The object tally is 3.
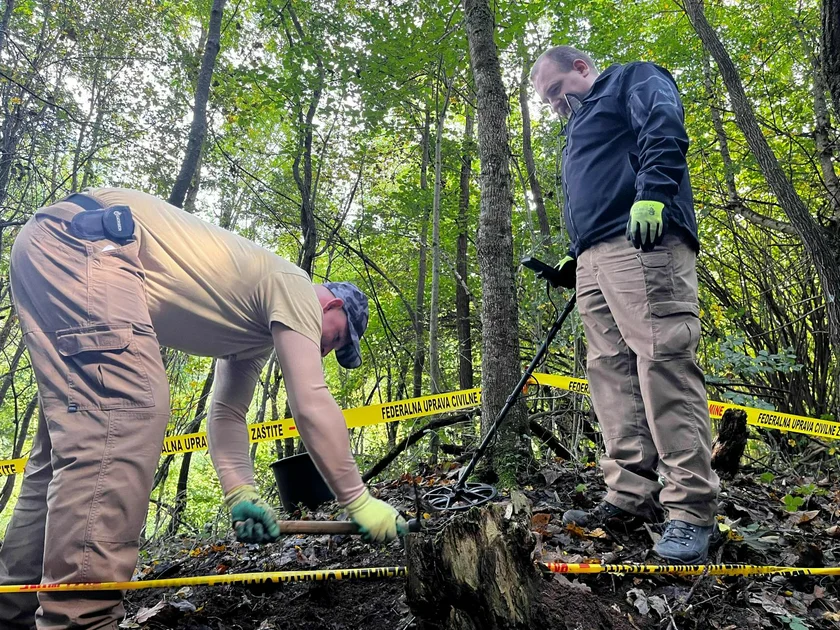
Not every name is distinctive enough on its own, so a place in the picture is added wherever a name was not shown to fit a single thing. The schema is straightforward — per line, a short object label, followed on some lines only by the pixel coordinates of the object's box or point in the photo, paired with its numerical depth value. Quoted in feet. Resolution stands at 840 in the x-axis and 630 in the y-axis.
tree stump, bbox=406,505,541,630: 4.84
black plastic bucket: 13.24
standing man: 7.41
